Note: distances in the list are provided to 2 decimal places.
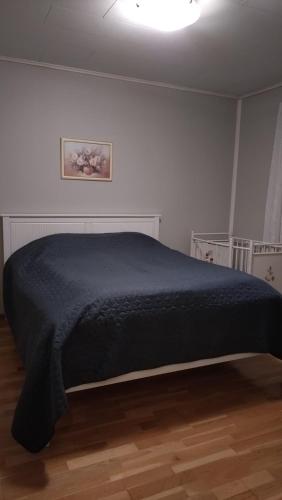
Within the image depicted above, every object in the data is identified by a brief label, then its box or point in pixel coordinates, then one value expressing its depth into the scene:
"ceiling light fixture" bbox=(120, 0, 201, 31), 2.02
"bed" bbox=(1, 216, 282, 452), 1.56
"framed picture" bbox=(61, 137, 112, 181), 3.34
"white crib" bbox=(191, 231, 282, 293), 3.18
